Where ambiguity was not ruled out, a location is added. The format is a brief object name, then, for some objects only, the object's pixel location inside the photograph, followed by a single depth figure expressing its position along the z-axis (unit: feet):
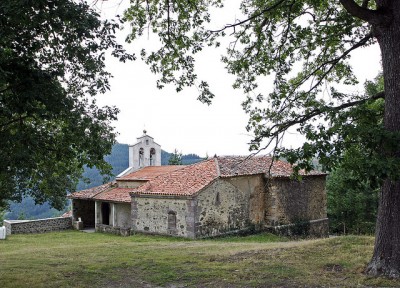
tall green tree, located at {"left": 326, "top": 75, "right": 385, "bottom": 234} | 20.34
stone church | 71.61
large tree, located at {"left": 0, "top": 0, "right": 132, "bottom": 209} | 21.72
